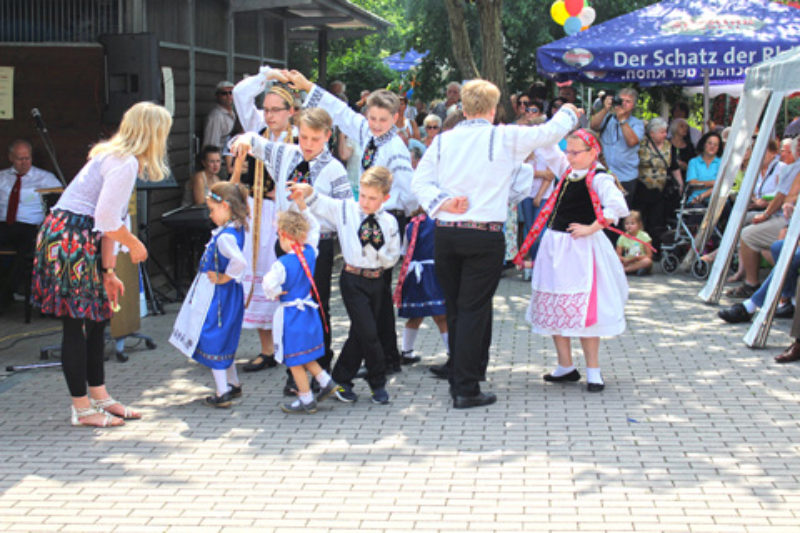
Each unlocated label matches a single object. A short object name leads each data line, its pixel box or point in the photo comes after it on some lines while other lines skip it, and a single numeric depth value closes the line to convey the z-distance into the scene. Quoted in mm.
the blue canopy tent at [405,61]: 32750
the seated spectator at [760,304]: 8891
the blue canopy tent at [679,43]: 12273
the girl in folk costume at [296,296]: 6160
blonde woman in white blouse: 5715
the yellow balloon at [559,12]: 16266
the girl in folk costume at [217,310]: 6470
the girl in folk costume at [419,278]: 7262
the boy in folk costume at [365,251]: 6367
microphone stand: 8445
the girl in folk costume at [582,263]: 6668
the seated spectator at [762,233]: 10086
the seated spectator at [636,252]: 11898
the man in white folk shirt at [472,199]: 6180
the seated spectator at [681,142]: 13742
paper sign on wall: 9977
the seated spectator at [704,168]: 12528
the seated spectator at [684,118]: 13993
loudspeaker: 8938
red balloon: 15969
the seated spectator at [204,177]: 11094
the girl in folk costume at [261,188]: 7003
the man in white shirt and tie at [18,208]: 9617
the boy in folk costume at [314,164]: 6496
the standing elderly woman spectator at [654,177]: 12805
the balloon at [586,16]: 15953
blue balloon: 15938
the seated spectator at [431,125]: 13578
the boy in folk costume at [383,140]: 6898
